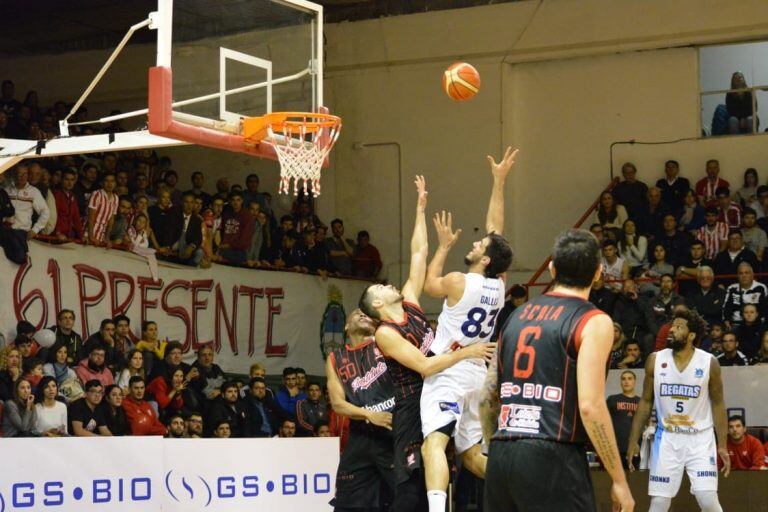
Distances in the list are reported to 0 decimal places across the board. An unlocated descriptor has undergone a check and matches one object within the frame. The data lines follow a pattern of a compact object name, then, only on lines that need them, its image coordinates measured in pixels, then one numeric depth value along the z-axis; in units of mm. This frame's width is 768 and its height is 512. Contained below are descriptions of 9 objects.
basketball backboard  9508
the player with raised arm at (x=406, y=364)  8505
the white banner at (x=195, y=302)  15055
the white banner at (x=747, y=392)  16609
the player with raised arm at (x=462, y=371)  8367
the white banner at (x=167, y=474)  10062
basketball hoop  10195
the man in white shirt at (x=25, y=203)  14688
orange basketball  12656
